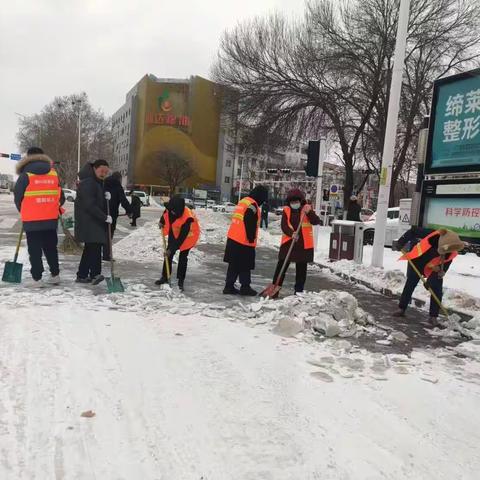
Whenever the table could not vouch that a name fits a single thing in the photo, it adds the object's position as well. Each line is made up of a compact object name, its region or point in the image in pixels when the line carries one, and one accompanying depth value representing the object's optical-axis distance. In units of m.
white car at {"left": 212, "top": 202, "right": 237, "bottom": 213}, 45.31
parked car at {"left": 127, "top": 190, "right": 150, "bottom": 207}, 48.44
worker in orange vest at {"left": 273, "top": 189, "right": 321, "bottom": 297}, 7.14
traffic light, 13.44
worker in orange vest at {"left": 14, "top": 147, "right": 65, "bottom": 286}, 6.61
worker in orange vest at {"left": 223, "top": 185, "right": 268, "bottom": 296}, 7.02
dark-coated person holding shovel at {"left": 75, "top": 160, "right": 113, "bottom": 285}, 6.86
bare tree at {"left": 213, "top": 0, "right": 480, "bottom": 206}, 20.12
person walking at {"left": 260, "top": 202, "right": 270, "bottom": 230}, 22.73
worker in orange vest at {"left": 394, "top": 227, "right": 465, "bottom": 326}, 6.00
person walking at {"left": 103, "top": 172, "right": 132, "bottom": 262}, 8.88
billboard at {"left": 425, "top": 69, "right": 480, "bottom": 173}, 7.31
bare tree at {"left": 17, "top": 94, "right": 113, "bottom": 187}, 60.88
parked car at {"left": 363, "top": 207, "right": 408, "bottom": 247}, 17.25
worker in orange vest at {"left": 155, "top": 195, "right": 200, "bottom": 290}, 7.21
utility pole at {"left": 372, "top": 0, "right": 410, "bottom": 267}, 9.91
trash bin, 11.21
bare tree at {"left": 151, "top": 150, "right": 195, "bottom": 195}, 74.31
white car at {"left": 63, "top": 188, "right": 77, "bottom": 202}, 37.62
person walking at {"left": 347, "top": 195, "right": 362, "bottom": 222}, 16.72
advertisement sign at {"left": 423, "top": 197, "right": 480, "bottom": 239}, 7.31
